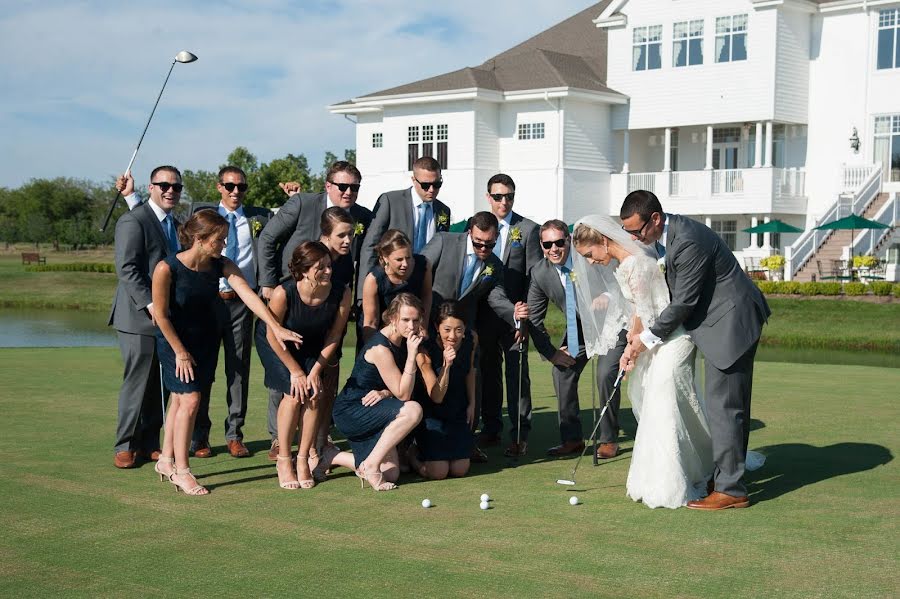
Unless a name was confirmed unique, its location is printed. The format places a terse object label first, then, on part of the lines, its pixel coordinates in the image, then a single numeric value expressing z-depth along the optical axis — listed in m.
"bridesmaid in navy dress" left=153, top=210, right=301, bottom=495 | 7.31
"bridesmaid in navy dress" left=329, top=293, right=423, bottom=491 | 7.62
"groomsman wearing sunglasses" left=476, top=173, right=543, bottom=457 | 9.20
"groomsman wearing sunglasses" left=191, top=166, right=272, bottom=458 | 8.96
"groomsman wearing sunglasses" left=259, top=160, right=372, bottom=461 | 9.15
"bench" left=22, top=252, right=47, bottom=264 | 56.47
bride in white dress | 7.05
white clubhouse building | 35.41
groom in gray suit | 6.93
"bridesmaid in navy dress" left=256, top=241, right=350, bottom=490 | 7.50
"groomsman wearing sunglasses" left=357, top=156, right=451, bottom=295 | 8.92
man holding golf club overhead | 8.23
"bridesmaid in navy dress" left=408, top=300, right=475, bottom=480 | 7.96
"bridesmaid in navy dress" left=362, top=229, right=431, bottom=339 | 7.84
